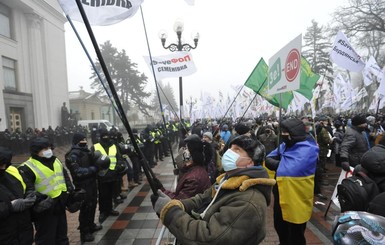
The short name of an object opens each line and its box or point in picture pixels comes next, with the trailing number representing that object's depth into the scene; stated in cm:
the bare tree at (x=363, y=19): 2792
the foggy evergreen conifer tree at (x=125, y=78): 5078
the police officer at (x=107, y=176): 561
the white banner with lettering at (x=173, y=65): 732
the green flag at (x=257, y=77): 719
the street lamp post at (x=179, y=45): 919
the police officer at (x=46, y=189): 350
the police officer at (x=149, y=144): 1091
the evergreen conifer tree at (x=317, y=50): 4703
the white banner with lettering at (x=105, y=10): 288
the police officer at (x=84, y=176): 457
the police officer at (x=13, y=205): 294
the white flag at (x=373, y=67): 1135
